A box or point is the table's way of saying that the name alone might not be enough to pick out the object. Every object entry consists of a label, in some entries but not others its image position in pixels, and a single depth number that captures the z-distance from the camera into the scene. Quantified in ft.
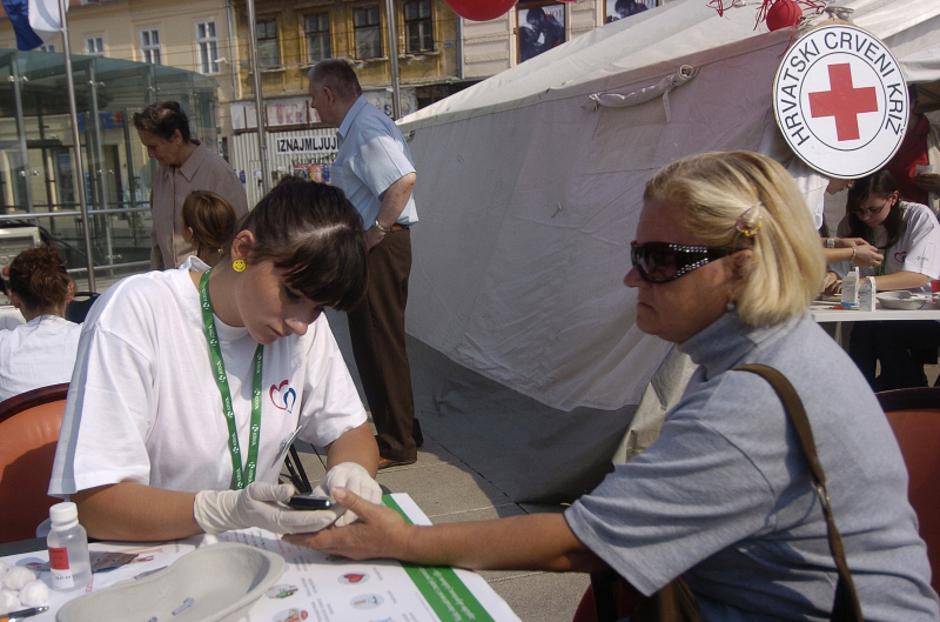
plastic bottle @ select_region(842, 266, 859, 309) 12.36
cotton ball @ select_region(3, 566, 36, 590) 4.19
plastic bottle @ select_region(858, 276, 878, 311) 12.30
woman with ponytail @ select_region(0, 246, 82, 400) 9.06
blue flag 19.40
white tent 12.44
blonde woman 3.94
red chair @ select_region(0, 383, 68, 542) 6.34
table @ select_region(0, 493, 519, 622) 3.99
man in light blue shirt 13.29
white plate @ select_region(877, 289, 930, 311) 12.35
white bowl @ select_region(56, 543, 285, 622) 3.88
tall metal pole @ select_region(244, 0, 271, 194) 19.26
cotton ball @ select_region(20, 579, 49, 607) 4.06
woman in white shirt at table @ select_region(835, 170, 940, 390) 14.40
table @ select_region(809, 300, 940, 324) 11.71
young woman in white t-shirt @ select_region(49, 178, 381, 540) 4.75
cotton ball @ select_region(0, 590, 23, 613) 4.00
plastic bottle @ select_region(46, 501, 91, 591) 4.21
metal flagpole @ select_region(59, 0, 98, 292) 18.86
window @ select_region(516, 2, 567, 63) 78.59
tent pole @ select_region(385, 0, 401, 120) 21.52
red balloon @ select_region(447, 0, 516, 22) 16.92
